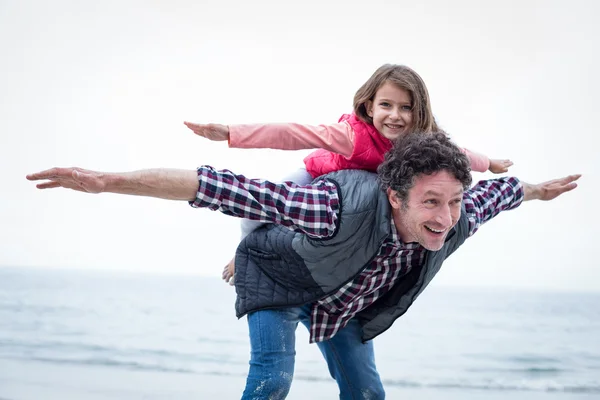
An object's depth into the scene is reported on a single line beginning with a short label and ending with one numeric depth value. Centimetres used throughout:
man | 171
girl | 199
